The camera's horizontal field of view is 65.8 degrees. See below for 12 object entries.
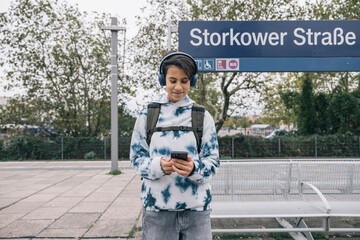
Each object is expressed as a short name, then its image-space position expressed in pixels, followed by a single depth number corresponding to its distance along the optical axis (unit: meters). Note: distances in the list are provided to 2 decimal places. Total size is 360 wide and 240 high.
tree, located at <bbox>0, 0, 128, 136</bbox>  14.73
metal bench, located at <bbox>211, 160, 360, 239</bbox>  3.85
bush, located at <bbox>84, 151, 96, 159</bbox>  15.74
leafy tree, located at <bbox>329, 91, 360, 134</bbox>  17.61
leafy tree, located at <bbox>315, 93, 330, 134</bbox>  18.52
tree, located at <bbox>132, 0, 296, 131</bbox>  13.81
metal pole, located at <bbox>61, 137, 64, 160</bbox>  16.05
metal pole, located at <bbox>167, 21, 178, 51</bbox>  5.45
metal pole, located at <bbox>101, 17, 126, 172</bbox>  9.28
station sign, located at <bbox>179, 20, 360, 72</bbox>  4.63
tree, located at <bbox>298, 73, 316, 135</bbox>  18.53
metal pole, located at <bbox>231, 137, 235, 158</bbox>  16.56
